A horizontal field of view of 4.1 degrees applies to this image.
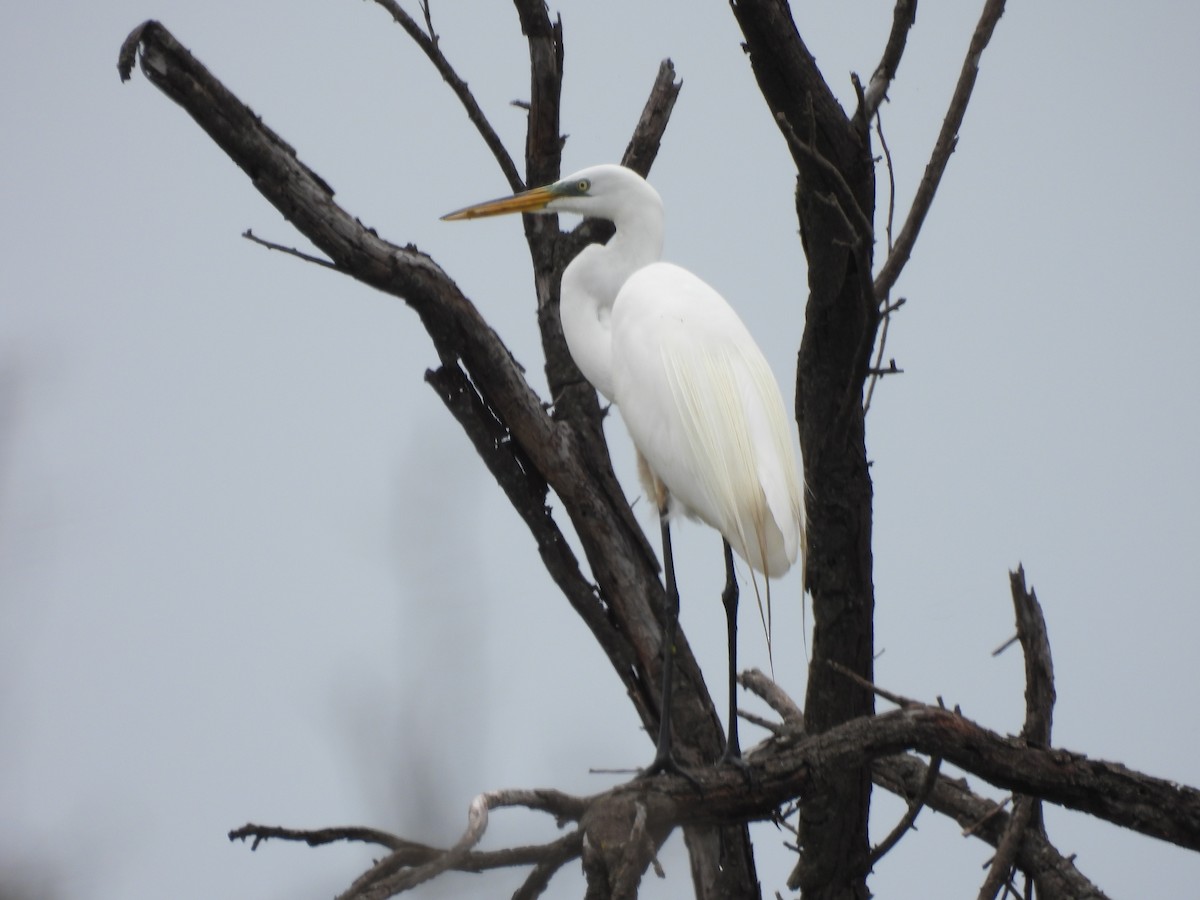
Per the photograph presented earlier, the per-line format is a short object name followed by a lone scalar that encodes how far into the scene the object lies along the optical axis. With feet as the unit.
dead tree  57.38
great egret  57.99
